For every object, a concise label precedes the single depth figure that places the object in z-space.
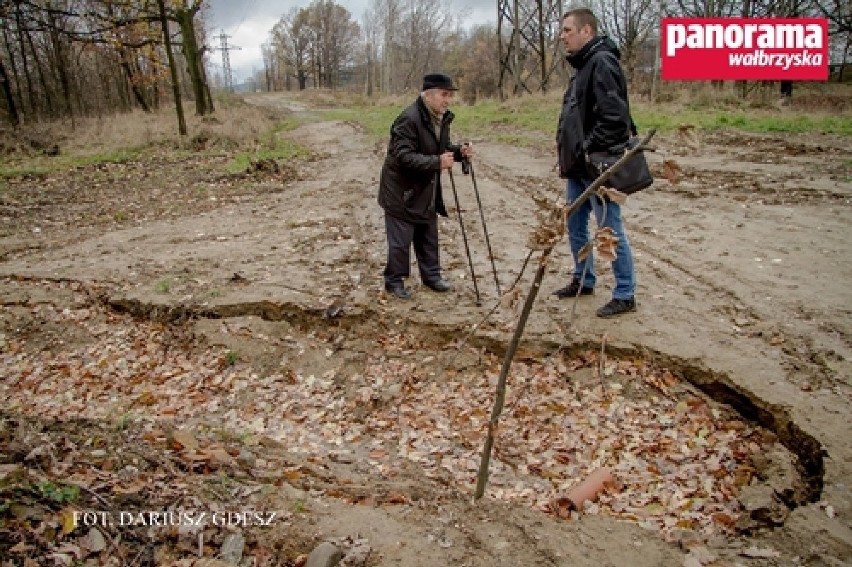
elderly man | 5.03
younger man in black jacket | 4.36
